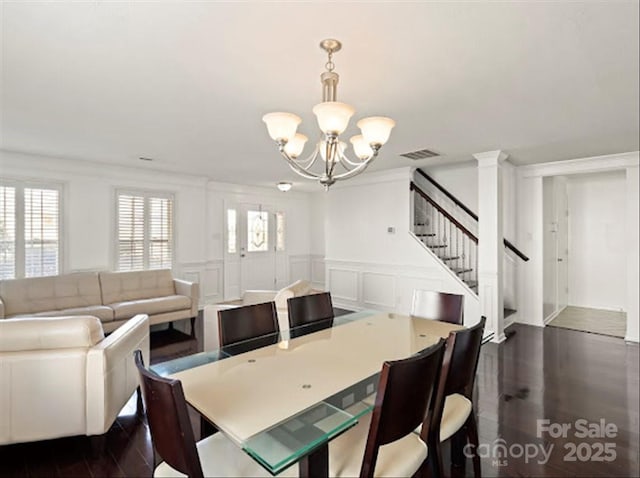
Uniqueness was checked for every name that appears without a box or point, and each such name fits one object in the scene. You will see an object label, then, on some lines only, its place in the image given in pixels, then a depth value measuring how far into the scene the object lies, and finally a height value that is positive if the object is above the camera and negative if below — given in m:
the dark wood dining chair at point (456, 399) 1.60 -0.81
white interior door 6.11 -0.05
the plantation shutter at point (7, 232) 4.57 +0.15
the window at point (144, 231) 5.62 +0.20
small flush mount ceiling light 6.22 +1.00
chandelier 1.95 +0.69
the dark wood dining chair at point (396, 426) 1.26 -0.70
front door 7.43 -0.12
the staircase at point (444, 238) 5.66 +0.05
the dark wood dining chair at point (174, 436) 1.13 -0.66
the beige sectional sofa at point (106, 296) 4.19 -0.73
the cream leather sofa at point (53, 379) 2.08 -0.83
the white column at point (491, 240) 4.58 +0.01
